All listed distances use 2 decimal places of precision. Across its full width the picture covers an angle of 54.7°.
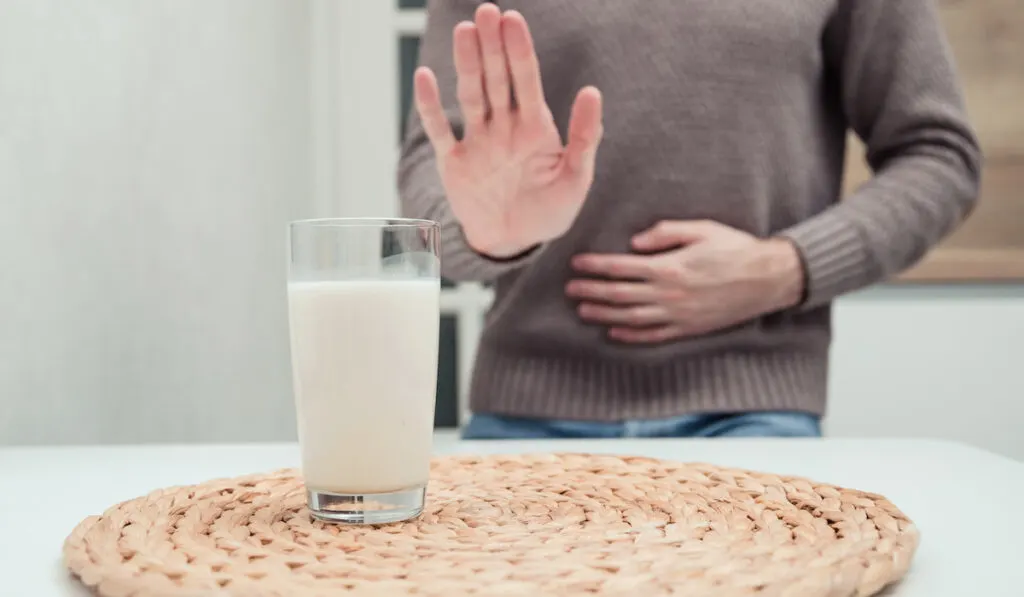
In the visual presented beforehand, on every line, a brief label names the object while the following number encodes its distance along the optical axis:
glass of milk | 0.48
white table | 0.42
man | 1.02
